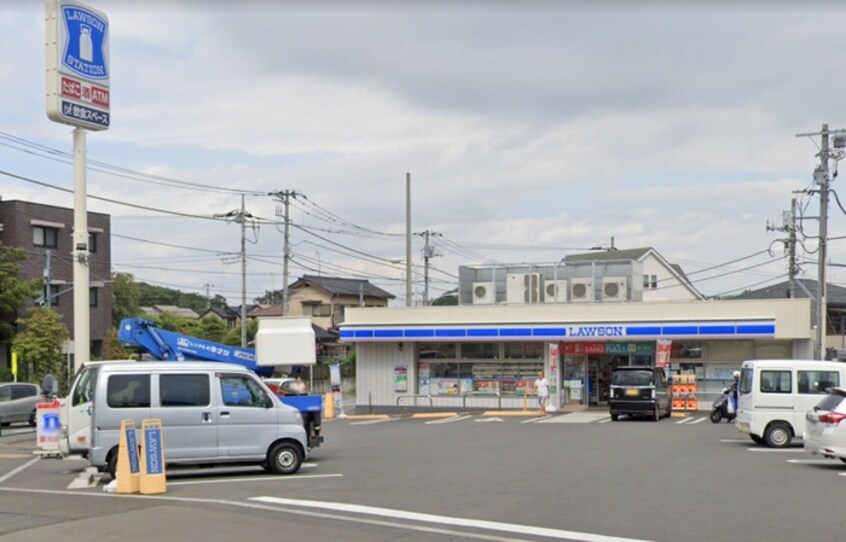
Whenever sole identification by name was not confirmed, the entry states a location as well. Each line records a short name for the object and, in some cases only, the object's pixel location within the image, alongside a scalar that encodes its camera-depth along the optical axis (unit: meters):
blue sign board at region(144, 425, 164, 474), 13.86
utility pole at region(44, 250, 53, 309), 43.38
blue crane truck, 21.14
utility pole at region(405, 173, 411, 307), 45.75
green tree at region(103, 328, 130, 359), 50.34
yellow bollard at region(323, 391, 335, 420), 39.06
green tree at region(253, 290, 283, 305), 99.21
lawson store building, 36.44
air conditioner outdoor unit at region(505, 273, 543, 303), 43.47
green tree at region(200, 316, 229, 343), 69.88
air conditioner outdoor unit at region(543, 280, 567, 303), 43.12
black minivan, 31.91
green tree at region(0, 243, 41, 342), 44.25
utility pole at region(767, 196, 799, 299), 47.12
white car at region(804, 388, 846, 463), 16.62
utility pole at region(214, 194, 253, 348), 48.66
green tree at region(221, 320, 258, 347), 64.25
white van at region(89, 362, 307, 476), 15.60
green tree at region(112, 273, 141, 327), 68.56
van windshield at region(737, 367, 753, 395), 21.94
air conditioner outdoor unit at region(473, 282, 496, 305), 44.56
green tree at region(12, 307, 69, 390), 43.69
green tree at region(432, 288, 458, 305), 84.95
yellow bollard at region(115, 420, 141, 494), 13.88
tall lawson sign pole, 20.22
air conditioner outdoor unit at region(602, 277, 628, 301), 42.00
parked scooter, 30.25
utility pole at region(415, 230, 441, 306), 65.69
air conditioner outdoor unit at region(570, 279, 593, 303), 42.62
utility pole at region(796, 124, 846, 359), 36.69
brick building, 48.47
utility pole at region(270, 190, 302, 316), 47.88
